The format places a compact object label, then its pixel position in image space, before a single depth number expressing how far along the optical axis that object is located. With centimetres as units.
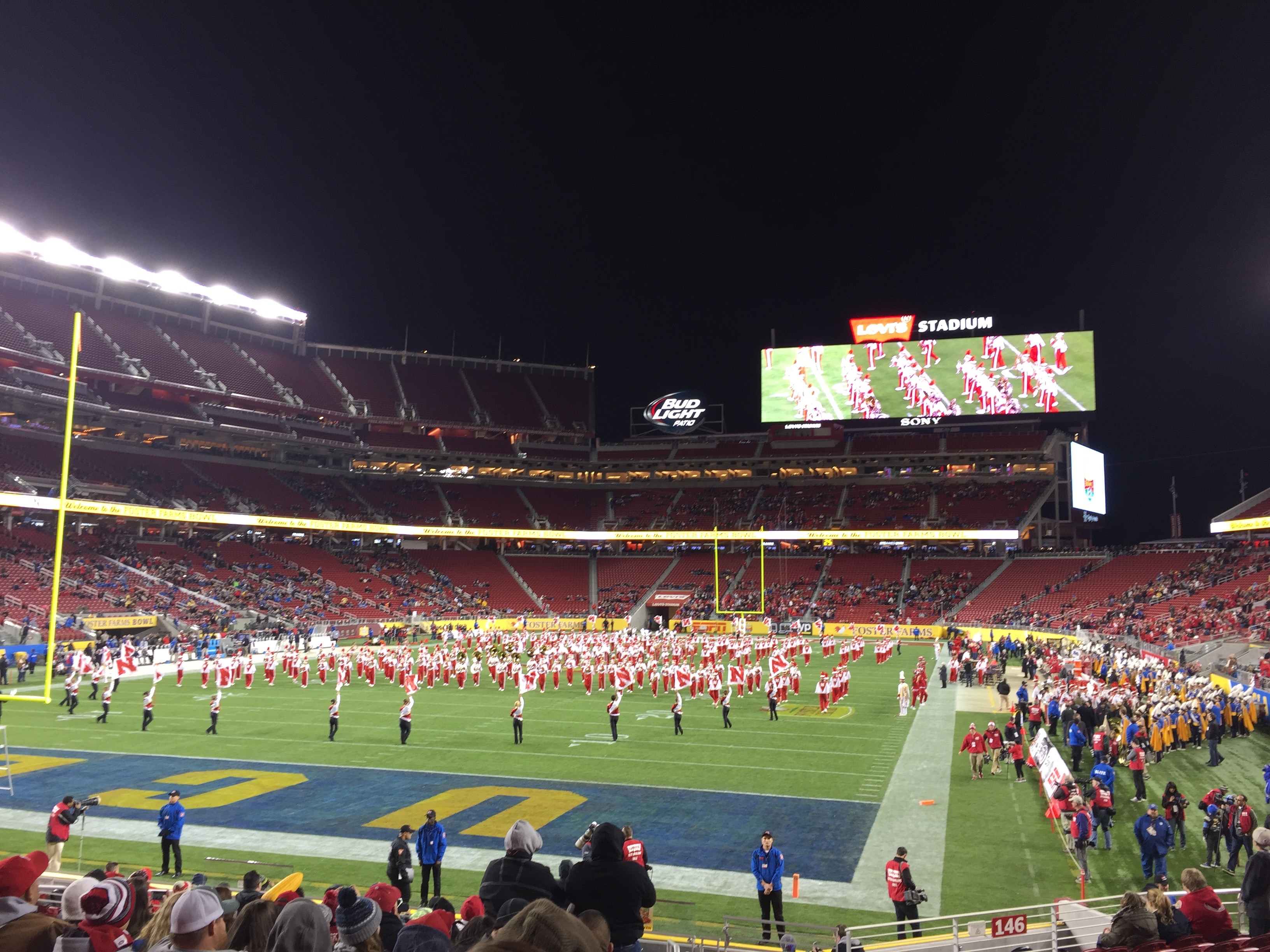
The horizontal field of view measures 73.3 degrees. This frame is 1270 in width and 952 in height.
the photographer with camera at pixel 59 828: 939
